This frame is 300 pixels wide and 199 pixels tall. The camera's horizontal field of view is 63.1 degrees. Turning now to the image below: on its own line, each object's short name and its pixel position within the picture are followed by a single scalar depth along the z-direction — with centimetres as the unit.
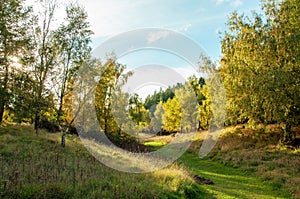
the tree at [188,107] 3869
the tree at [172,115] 4356
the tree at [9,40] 1338
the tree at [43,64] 1573
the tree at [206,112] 3449
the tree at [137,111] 2601
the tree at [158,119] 4750
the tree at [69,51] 1754
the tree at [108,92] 2214
